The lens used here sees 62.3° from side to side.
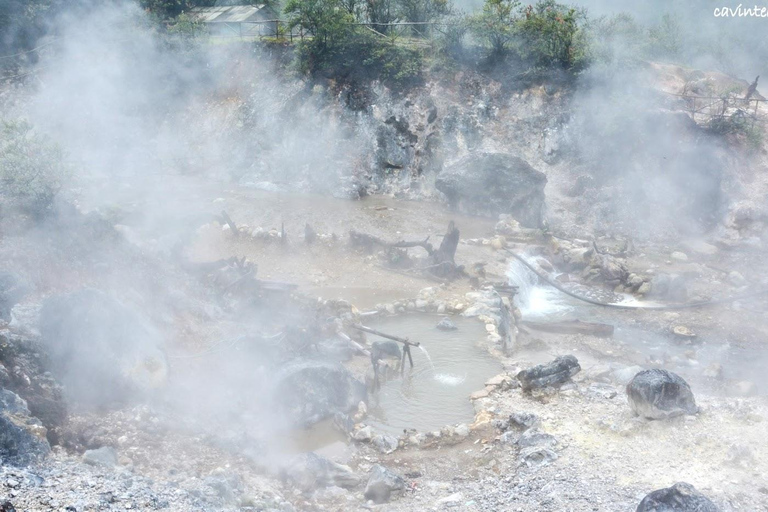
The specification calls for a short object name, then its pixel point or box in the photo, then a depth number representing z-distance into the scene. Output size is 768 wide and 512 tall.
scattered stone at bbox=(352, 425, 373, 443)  7.46
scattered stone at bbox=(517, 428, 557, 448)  6.94
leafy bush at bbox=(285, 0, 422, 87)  19.67
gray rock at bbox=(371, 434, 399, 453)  7.29
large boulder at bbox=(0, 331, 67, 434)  6.34
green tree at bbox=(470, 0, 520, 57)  19.11
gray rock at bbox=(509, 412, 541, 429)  7.42
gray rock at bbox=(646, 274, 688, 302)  12.58
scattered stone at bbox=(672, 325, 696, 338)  11.27
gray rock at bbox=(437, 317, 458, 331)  10.54
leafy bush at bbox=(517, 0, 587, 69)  18.52
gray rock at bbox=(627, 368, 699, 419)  7.08
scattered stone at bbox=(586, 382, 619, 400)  7.93
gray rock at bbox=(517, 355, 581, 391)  8.30
